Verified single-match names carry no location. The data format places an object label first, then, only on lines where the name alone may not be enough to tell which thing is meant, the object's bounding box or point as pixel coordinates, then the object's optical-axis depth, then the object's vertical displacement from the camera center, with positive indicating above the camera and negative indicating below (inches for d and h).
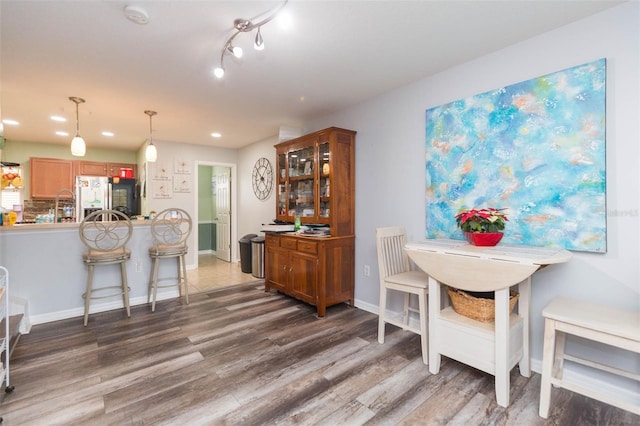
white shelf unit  65.2 -34.8
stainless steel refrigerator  202.7 +10.5
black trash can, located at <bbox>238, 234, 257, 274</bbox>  195.5 -30.6
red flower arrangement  77.9 -3.4
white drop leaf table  66.0 -23.8
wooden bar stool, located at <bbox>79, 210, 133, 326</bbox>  113.8 -16.5
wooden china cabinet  123.6 -7.5
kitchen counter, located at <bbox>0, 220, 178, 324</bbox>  111.7 -24.4
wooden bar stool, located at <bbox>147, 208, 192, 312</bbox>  129.6 -17.3
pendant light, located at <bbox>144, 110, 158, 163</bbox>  146.6 +28.2
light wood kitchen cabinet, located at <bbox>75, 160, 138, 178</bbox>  214.8 +31.4
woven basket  73.4 -25.0
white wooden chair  87.7 -22.8
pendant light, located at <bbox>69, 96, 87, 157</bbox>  123.4 +27.8
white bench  54.8 -24.2
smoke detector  65.9 +45.0
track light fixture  66.3 +44.4
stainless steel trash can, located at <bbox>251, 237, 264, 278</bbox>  184.7 -30.8
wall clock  196.2 +21.2
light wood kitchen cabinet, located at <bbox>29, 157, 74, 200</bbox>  200.8 +23.6
